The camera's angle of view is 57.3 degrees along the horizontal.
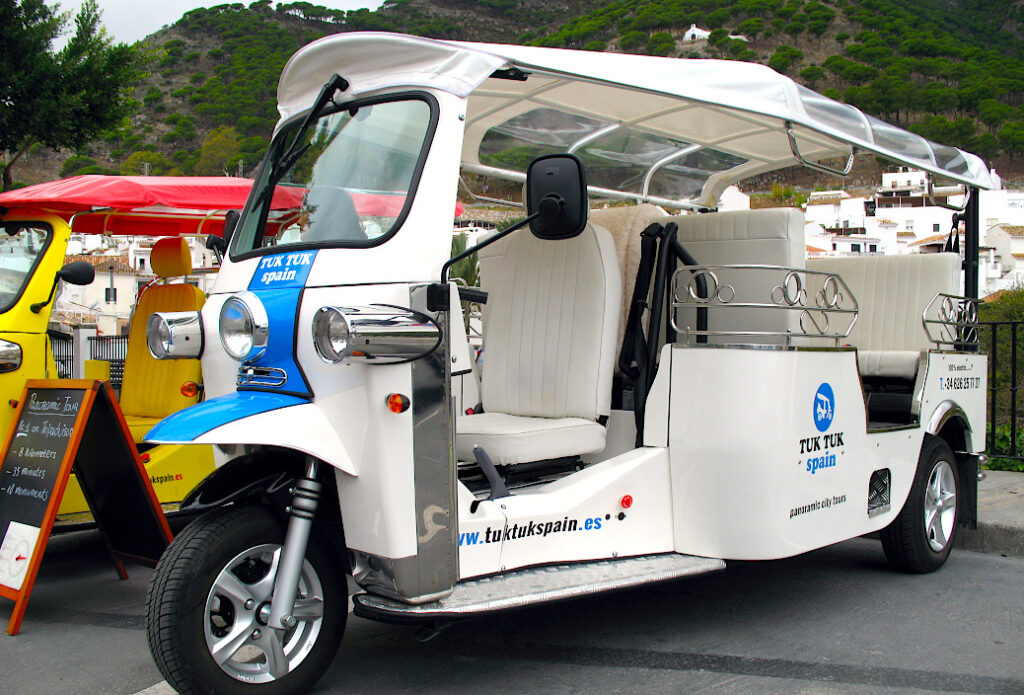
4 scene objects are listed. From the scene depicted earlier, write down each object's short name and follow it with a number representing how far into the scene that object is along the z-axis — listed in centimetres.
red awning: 605
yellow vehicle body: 549
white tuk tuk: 335
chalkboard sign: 466
